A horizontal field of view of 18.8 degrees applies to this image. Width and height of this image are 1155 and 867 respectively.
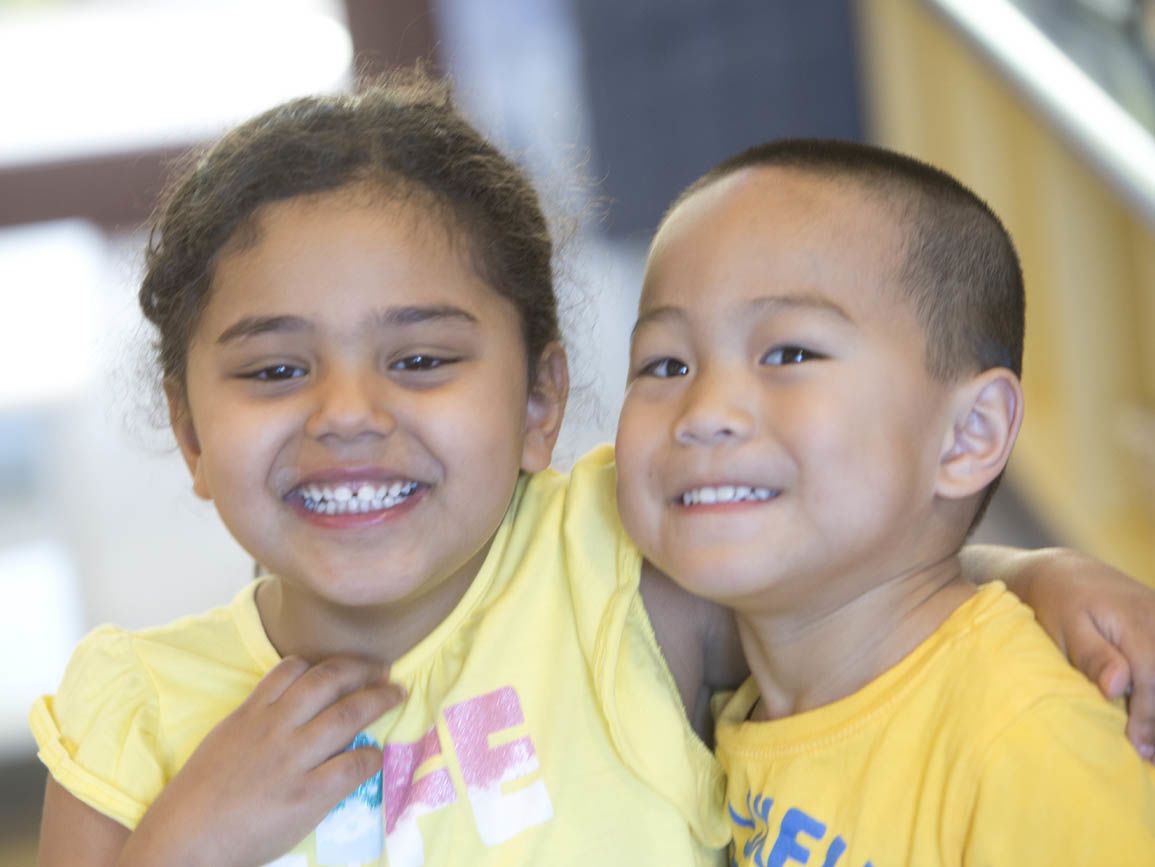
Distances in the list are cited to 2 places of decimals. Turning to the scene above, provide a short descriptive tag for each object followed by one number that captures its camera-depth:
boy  1.21
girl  1.27
